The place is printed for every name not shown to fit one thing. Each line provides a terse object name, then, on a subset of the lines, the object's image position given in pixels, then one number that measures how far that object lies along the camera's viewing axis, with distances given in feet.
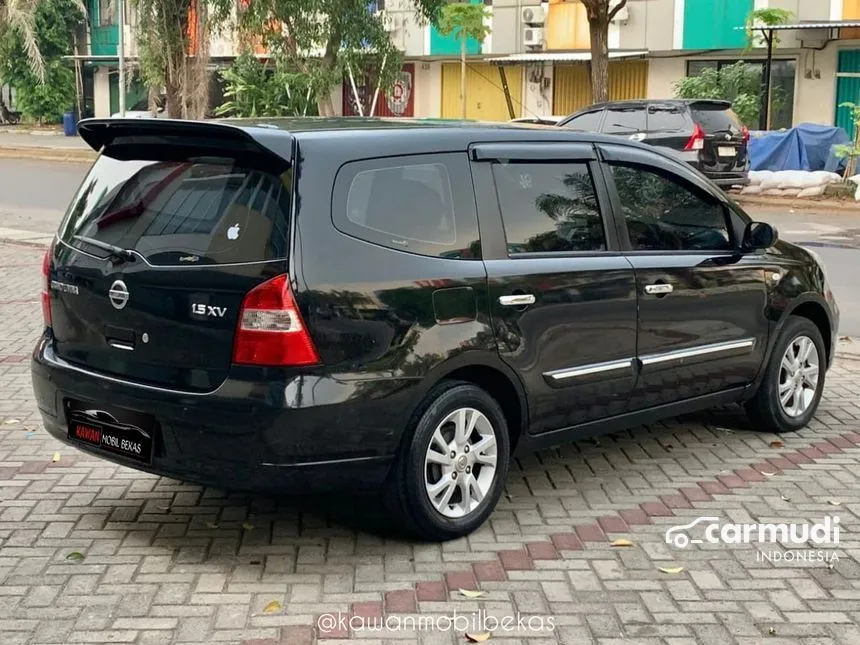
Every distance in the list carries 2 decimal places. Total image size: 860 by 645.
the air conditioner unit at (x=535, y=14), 112.47
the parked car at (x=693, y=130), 70.18
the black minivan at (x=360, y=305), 15.19
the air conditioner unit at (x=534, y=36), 112.68
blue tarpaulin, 78.84
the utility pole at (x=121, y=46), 115.69
